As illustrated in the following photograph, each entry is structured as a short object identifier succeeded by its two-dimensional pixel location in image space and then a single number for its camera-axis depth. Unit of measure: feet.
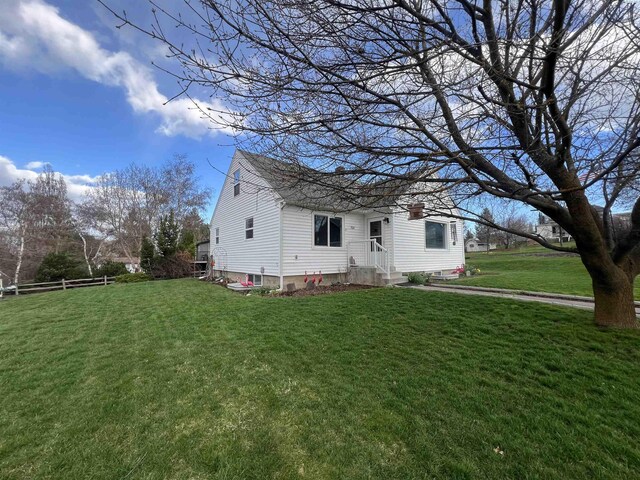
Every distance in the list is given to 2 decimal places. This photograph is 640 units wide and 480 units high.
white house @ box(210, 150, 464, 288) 35.47
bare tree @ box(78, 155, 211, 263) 82.17
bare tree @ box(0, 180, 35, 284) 72.08
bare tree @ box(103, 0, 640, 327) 8.14
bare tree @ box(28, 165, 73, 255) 75.97
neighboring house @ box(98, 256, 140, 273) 82.94
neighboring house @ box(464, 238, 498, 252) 215.10
